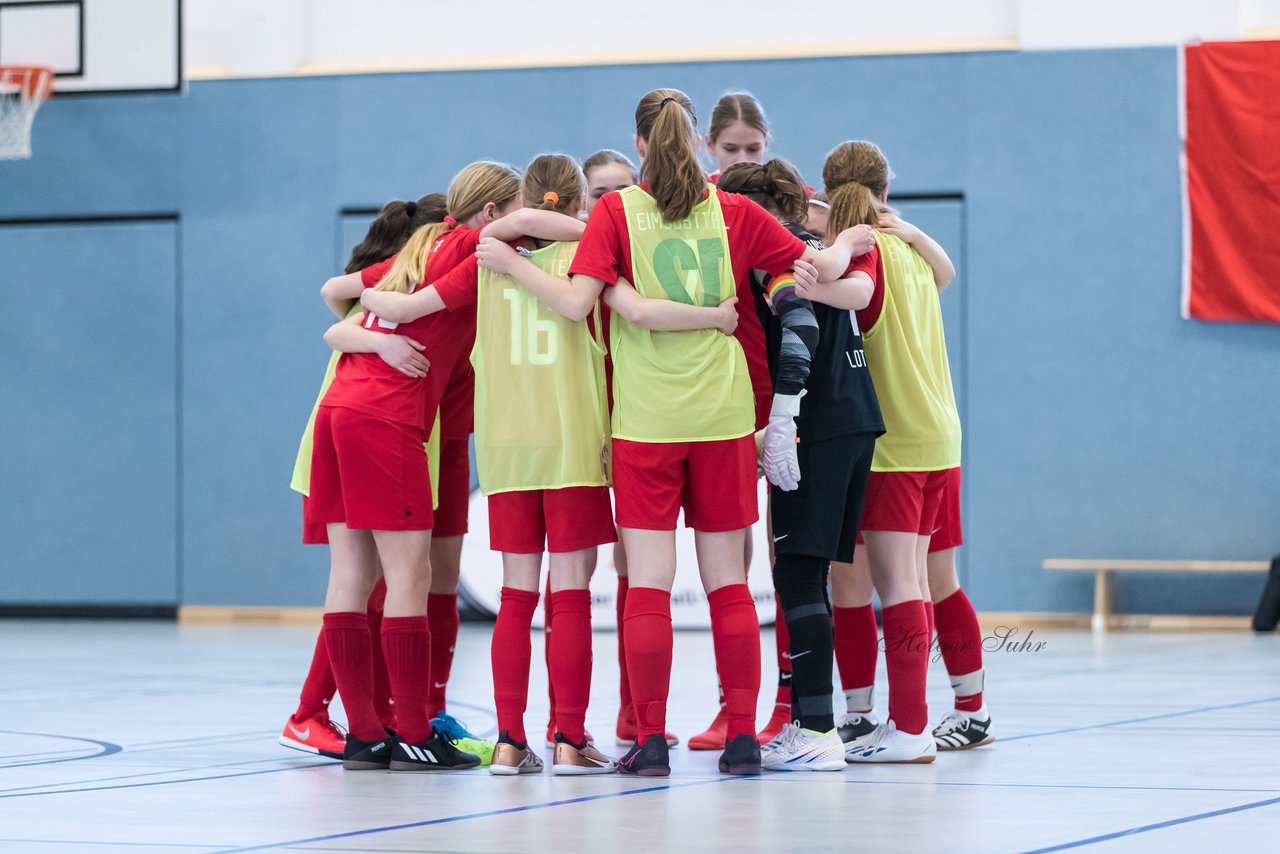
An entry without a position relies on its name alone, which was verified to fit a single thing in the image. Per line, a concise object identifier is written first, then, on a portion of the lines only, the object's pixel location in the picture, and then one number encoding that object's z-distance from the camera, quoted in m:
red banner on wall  19.16
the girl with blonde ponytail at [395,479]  8.02
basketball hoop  20.14
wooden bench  18.55
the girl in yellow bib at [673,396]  7.55
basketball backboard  20.09
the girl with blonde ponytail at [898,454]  8.00
